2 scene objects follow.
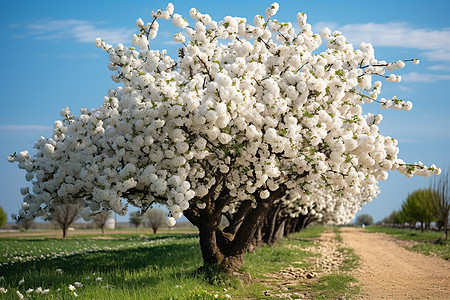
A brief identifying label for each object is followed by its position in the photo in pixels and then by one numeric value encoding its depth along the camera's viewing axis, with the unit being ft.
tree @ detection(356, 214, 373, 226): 565.53
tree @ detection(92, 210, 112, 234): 230.44
